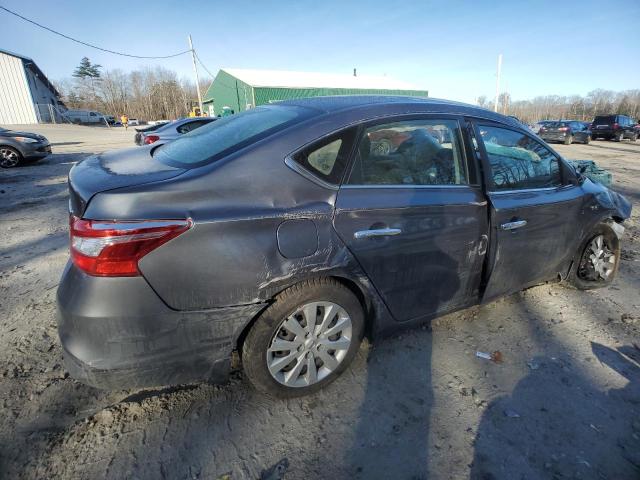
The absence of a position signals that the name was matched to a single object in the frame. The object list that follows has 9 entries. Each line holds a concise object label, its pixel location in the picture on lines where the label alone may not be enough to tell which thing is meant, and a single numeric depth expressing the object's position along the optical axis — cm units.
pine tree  7388
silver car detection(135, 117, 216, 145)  1042
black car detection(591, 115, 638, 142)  2431
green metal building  3166
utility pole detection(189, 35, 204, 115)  3153
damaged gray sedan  162
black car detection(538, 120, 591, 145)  2209
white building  3194
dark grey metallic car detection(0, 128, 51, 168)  1053
